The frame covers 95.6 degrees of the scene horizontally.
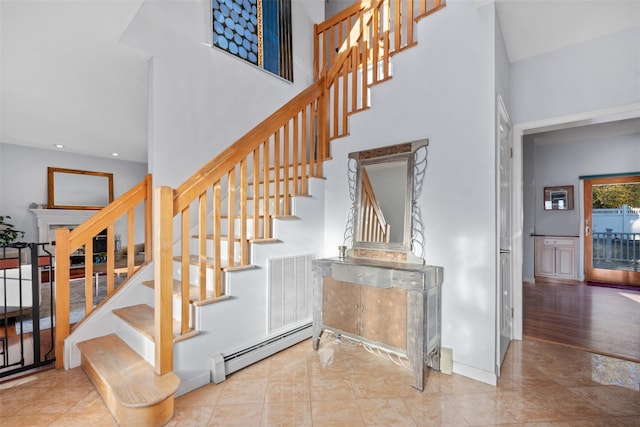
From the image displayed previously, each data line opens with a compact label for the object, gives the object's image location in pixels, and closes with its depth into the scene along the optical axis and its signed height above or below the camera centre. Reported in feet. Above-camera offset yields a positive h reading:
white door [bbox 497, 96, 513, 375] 7.27 -0.67
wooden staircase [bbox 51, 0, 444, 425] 5.77 -0.38
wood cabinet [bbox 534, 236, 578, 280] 17.72 -2.87
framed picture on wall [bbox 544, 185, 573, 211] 18.15 +0.86
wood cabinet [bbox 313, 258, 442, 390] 6.57 -2.34
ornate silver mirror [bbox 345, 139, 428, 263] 7.96 +0.30
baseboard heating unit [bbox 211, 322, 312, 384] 6.75 -3.65
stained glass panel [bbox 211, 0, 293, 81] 10.48 +7.18
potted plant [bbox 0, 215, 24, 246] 17.54 -1.02
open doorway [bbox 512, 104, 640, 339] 8.05 +1.52
